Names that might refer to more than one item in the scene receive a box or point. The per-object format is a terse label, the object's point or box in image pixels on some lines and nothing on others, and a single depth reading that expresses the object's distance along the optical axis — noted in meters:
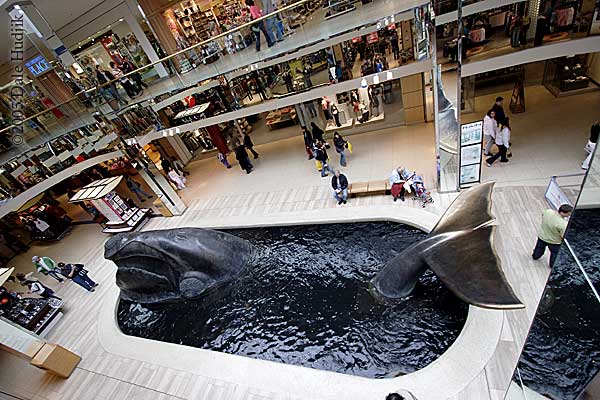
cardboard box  7.44
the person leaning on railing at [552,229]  5.22
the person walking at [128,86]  11.84
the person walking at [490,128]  8.59
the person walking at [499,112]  8.68
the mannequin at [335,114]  13.42
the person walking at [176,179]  14.23
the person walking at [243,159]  13.27
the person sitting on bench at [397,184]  8.68
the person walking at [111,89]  11.41
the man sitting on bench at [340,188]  9.25
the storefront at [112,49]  14.15
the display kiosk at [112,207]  11.99
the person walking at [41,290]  9.80
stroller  8.38
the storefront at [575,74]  10.25
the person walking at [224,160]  14.52
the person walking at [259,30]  9.99
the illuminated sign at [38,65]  13.22
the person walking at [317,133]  12.11
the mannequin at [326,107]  13.52
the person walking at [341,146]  11.20
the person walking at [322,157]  10.89
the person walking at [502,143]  8.29
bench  9.20
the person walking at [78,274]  9.85
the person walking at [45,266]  10.23
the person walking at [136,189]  14.60
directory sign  7.33
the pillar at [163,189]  11.75
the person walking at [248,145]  14.27
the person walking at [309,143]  12.57
